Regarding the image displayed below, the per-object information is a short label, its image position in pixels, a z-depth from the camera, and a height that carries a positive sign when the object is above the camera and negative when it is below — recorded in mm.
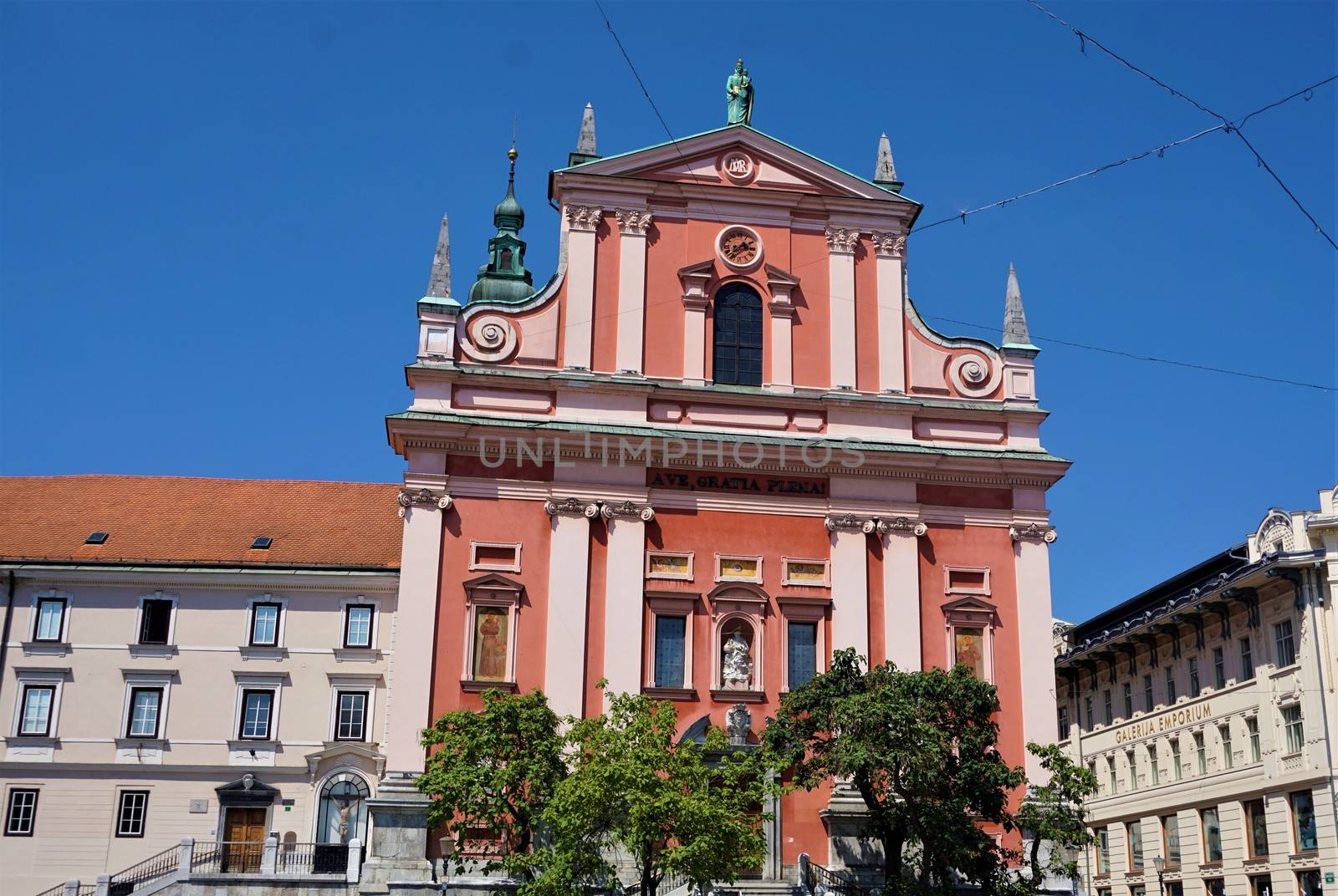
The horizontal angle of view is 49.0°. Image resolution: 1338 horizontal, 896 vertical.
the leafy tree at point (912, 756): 27609 +3012
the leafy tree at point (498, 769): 28625 +2725
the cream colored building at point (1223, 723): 39094 +5918
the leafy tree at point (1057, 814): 28766 +2111
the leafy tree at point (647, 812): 26266 +1828
